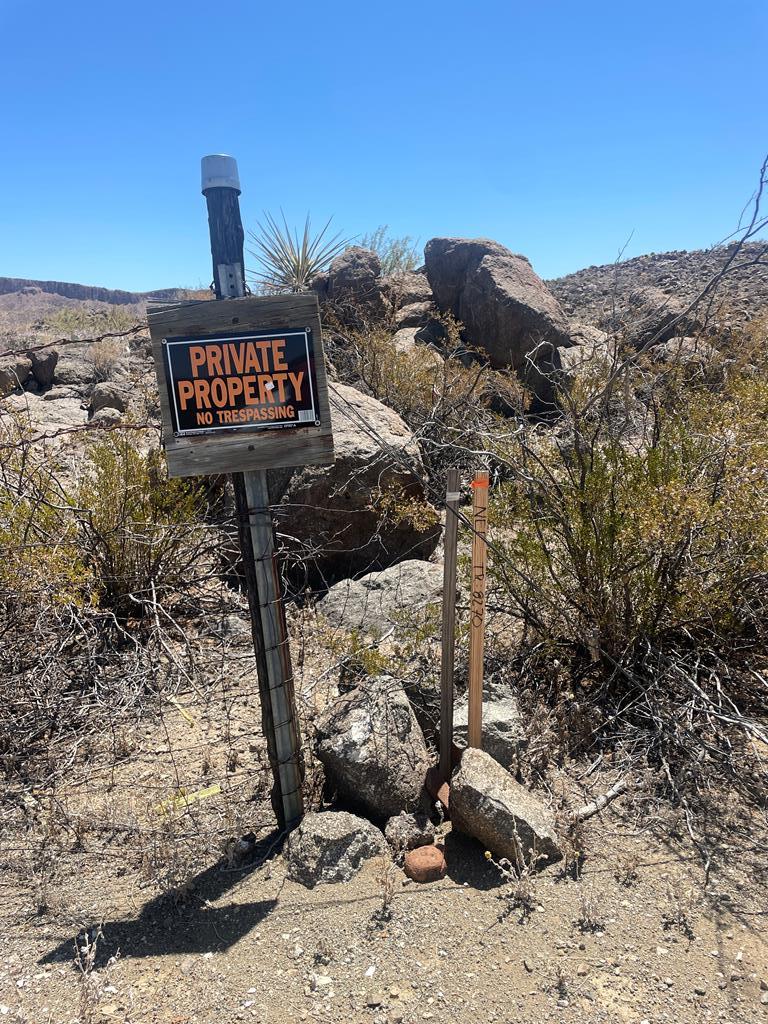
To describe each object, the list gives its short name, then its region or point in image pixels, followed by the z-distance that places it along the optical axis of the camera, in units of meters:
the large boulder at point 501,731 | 3.33
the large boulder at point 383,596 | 4.64
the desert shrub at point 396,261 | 15.55
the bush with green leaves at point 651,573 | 3.40
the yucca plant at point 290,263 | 12.33
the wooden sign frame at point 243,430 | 2.67
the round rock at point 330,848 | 2.85
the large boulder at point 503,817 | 2.83
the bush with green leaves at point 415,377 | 6.75
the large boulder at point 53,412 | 8.01
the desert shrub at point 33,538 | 3.80
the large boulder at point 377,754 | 3.14
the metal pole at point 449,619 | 3.13
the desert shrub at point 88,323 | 15.85
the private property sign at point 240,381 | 2.68
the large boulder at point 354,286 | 12.27
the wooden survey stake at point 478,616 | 3.16
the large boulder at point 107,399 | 8.87
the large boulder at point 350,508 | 5.50
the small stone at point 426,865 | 2.82
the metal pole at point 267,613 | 2.74
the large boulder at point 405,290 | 13.00
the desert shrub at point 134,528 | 4.61
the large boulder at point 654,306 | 8.59
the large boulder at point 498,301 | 10.71
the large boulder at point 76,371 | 11.45
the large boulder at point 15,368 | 10.06
